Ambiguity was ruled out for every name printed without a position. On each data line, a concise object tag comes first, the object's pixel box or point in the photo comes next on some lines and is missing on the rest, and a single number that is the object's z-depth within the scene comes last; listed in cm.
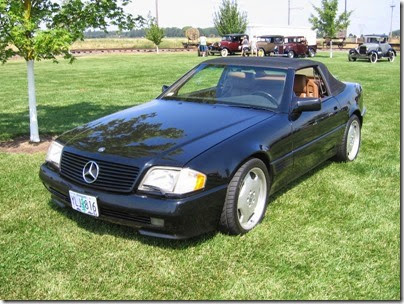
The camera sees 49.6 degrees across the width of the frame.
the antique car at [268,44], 3253
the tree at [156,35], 4197
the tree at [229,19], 4509
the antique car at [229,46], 3369
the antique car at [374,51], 2722
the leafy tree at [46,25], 552
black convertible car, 307
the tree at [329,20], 3444
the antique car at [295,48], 3123
